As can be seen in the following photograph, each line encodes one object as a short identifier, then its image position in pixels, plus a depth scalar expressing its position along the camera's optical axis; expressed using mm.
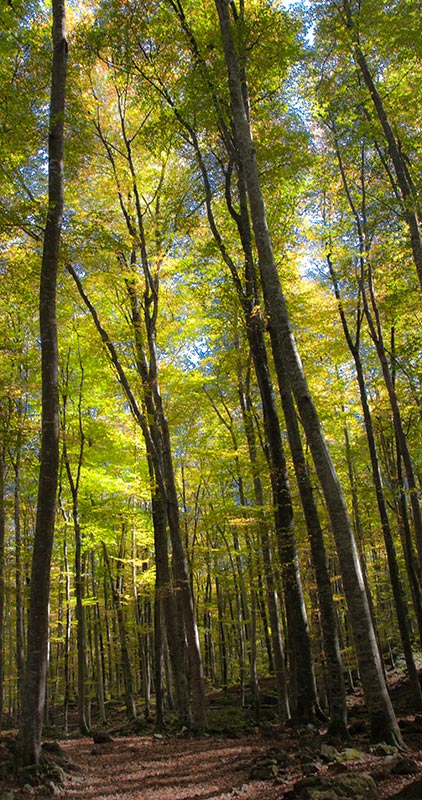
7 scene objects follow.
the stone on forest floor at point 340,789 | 4160
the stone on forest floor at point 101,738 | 11968
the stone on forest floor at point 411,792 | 3799
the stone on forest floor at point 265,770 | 5966
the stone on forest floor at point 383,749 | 5691
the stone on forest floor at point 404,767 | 4871
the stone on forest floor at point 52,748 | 7975
